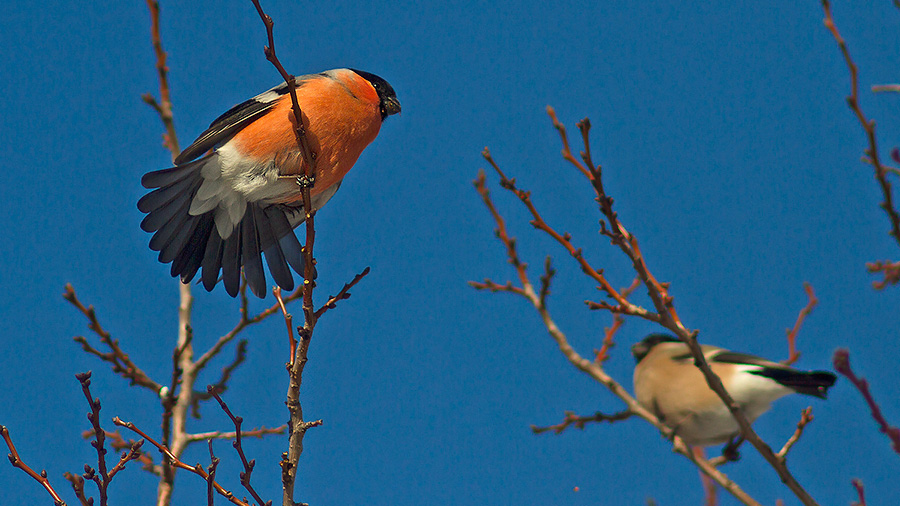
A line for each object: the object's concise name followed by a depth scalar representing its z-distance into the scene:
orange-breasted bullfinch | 6.79
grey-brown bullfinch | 7.72
